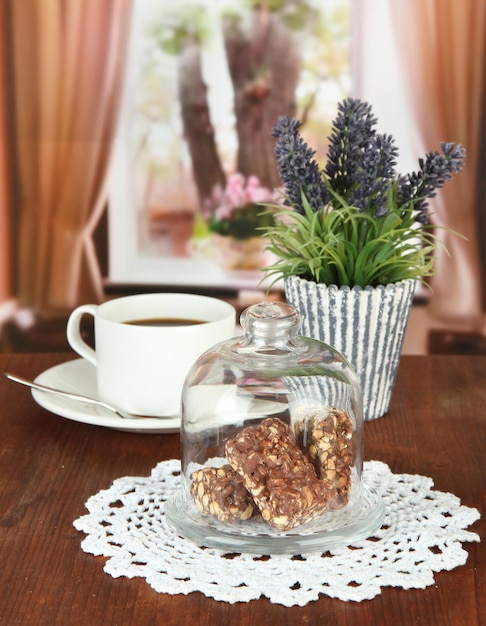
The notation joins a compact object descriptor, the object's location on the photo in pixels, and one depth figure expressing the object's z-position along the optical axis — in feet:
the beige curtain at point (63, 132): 9.32
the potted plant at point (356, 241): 3.03
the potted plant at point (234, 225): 9.44
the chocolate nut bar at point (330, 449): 2.29
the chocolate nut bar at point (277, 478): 2.09
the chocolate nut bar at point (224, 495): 2.18
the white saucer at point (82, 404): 2.89
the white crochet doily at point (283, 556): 1.97
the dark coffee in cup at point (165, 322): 3.37
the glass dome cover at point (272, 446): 2.12
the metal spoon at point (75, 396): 3.07
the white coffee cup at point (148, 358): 2.98
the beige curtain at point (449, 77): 9.04
